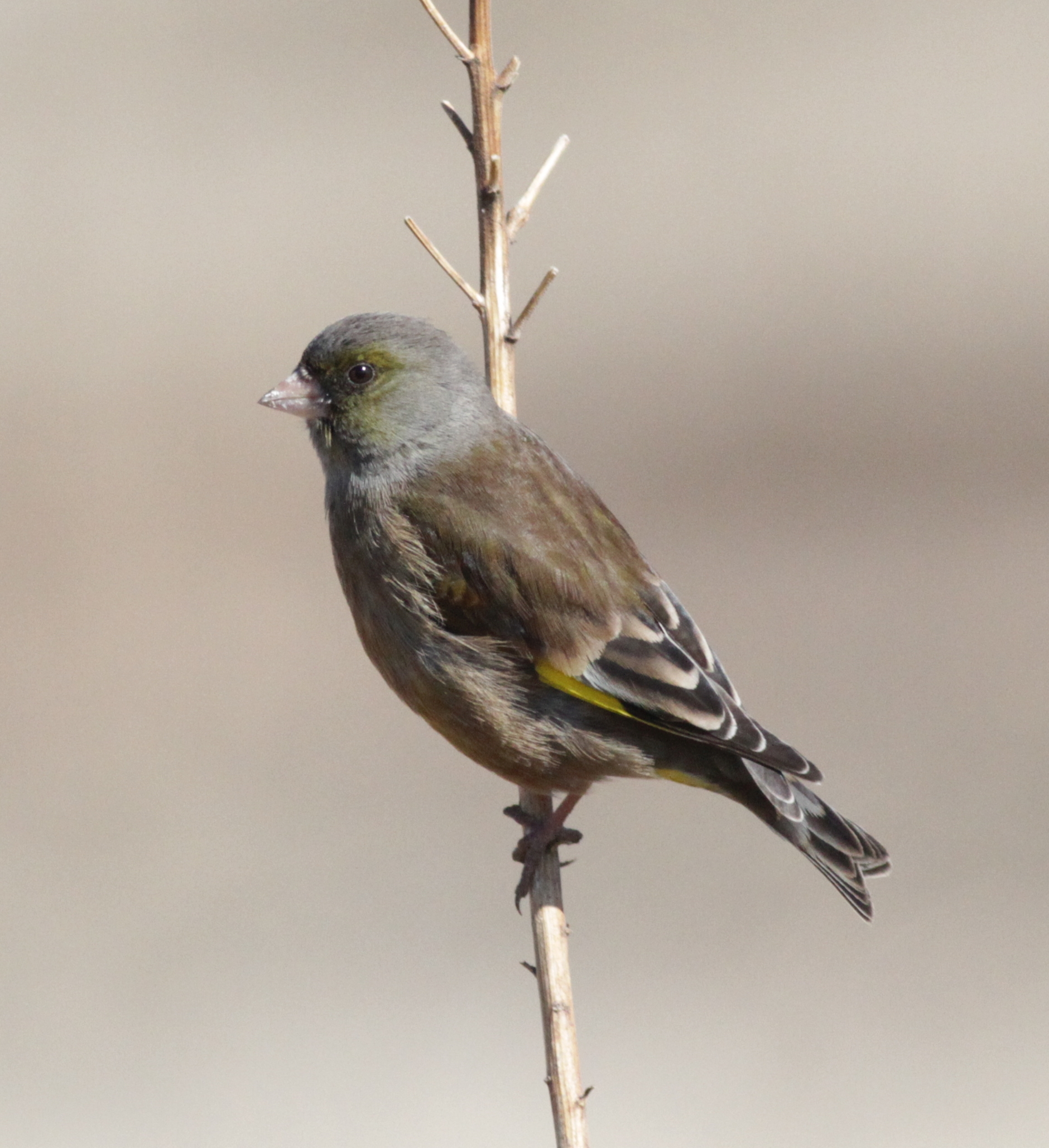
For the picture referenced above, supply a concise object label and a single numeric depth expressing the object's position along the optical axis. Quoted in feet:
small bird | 23.25
